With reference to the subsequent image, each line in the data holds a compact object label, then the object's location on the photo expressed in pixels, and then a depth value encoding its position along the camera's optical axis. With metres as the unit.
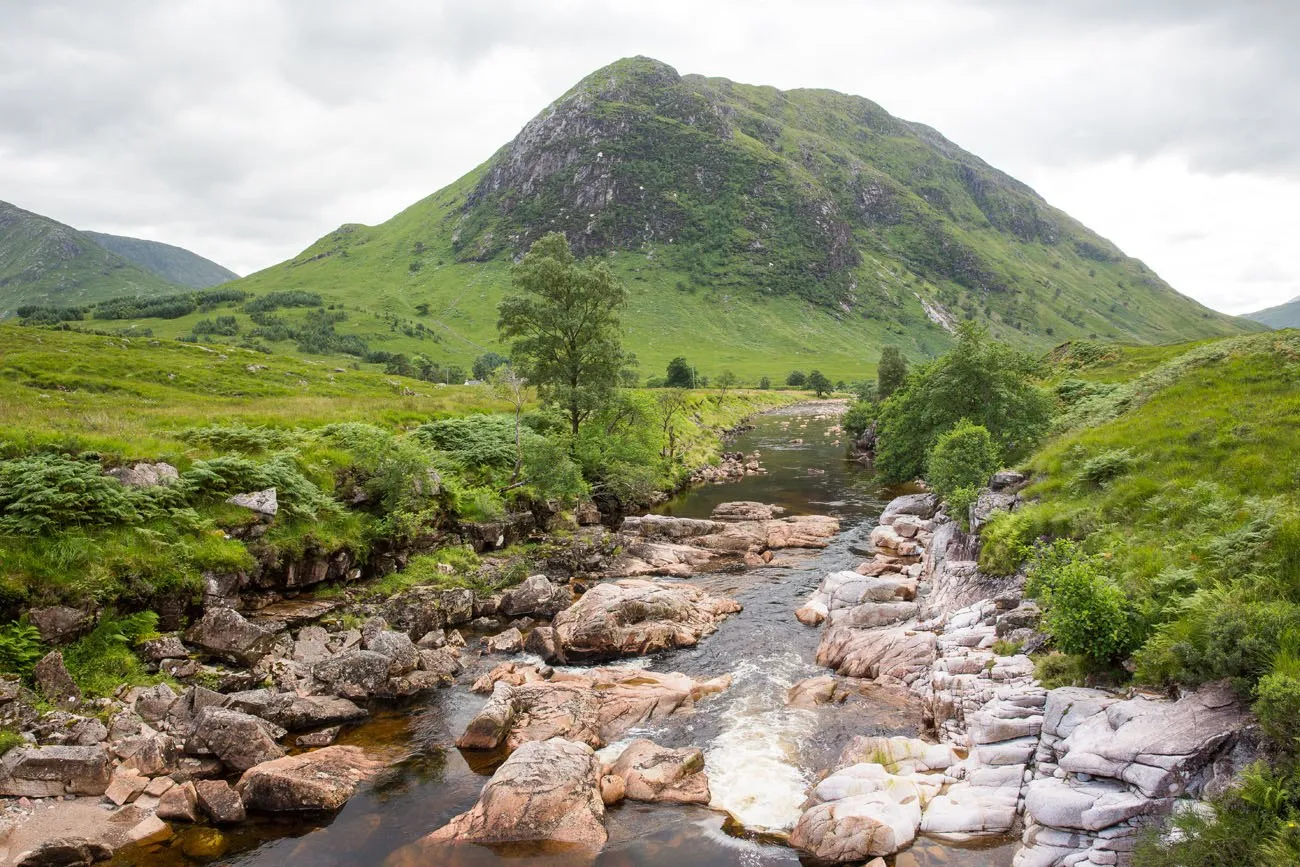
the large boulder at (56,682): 15.88
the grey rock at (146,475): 21.78
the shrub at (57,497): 18.48
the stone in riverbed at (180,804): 14.02
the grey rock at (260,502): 24.33
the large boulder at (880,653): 20.02
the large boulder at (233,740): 15.95
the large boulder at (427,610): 24.83
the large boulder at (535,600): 27.53
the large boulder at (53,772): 13.41
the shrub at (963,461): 33.00
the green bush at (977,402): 39.88
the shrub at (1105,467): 21.77
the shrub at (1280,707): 9.35
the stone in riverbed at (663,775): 14.97
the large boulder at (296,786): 14.70
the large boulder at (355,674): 19.56
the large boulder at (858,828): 12.51
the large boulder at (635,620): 23.86
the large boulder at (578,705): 17.56
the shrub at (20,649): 16.05
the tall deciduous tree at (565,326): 44.66
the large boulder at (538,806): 13.57
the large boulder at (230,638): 20.06
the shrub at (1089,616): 13.73
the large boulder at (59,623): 17.11
